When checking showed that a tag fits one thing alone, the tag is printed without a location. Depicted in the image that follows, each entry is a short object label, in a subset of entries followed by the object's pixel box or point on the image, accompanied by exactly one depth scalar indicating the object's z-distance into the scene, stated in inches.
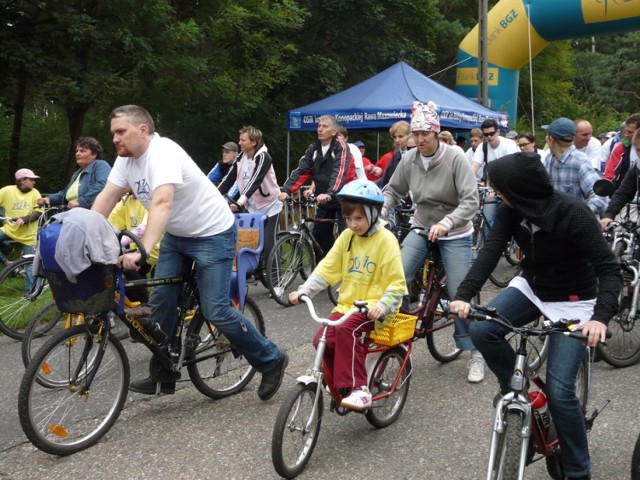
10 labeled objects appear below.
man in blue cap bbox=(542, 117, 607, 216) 246.8
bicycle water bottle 130.7
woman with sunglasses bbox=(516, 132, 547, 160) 407.5
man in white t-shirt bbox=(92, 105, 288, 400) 166.2
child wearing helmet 156.1
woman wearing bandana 207.6
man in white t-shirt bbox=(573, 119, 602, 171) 331.6
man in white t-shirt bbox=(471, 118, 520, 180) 395.2
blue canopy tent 542.3
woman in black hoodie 126.6
